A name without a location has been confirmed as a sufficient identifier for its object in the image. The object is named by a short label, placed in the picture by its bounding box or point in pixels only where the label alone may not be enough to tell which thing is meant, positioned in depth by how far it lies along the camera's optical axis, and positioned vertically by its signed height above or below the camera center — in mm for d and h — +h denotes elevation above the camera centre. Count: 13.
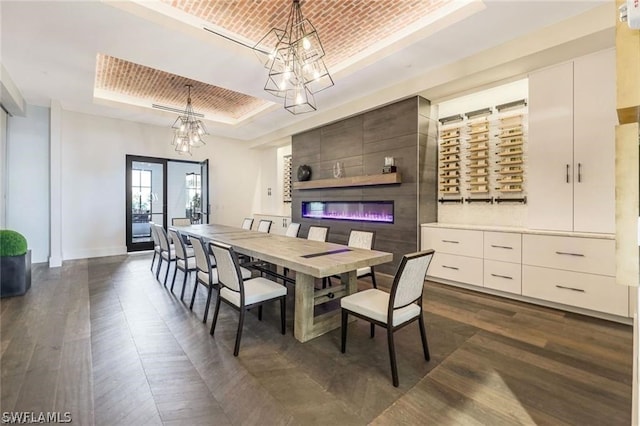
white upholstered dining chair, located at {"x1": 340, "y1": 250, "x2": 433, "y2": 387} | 1926 -700
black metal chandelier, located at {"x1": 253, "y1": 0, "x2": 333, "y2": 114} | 2770 +1947
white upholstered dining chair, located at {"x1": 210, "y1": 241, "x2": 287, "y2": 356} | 2316 -693
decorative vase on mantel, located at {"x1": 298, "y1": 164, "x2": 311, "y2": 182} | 6383 +907
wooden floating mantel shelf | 4574 +582
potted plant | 3535 -673
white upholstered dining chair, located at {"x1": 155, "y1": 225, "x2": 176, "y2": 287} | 4188 -536
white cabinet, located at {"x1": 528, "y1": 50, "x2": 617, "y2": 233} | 3043 +789
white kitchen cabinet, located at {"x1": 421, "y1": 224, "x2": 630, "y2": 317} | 2881 -619
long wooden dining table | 2275 -428
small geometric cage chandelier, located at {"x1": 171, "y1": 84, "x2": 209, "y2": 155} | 5168 +1480
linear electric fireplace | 4947 +46
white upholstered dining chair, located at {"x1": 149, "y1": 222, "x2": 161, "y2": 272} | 4566 -458
